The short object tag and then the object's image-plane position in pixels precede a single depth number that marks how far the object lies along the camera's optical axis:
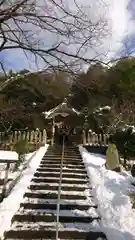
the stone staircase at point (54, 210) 2.75
